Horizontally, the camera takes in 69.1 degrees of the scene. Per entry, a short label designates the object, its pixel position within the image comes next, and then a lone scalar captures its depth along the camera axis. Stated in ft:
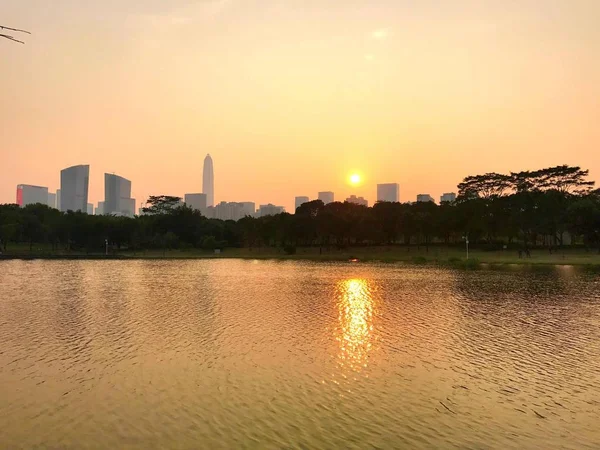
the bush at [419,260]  286.05
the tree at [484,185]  344.90
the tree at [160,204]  548.31
